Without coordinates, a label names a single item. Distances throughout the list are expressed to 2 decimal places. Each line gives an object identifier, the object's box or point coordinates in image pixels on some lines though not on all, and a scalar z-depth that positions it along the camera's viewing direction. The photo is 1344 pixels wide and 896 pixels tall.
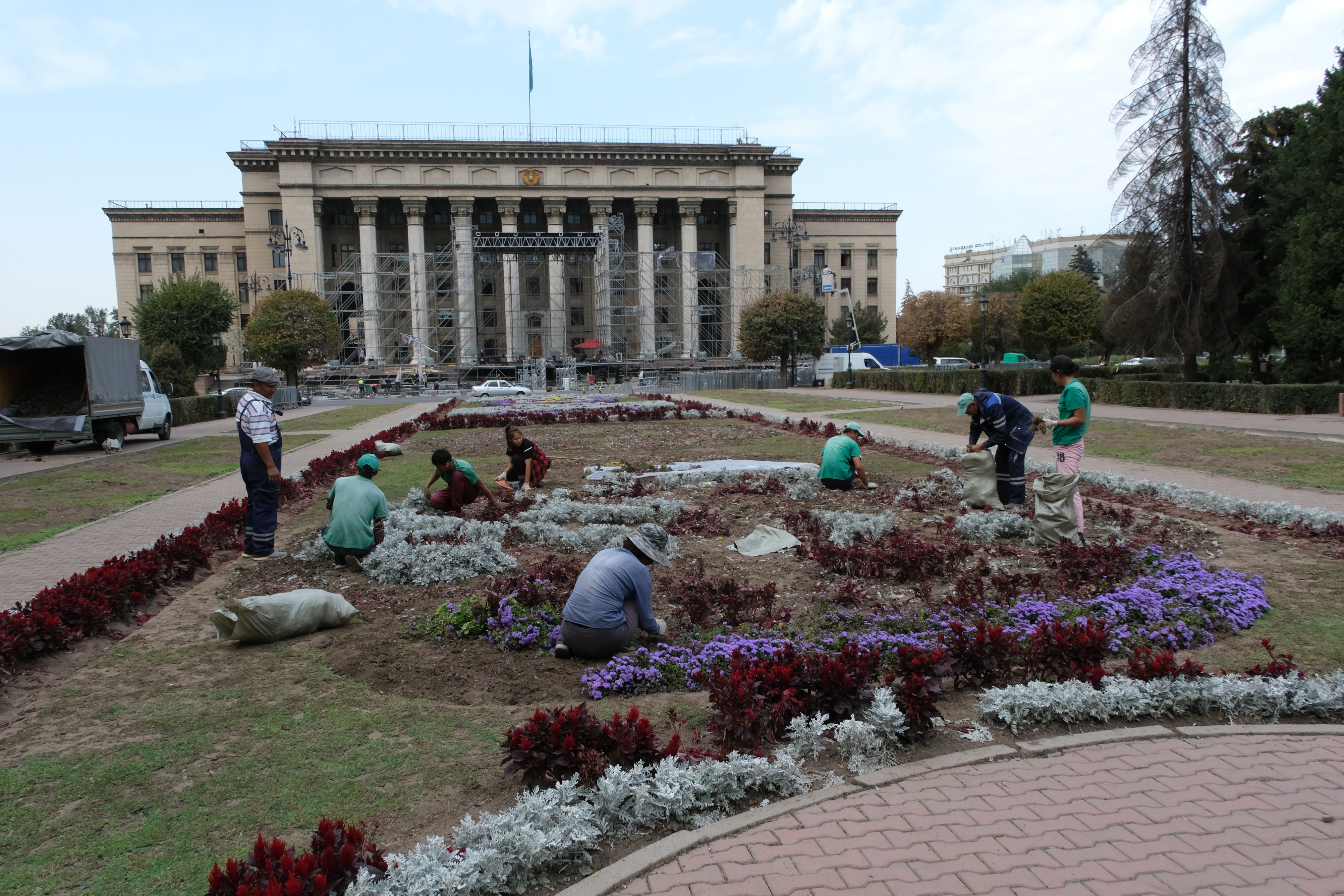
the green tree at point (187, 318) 49.91
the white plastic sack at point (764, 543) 9.14
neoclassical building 71.00
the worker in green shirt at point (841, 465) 12.59
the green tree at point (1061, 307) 62.00
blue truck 74.50
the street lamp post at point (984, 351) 35.84
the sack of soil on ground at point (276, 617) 6.46
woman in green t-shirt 8.57
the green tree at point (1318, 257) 26.08
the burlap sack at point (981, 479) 10.74
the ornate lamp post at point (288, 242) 67.81
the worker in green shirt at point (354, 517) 8.63
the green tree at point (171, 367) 37.31
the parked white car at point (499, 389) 50.44
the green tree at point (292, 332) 49.56
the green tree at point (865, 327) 85.88
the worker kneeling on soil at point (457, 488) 11.07
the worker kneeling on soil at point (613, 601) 5.86
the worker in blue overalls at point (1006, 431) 10.16
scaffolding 68.38
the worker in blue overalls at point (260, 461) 8.88
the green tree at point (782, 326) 59.19
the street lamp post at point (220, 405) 36.28
